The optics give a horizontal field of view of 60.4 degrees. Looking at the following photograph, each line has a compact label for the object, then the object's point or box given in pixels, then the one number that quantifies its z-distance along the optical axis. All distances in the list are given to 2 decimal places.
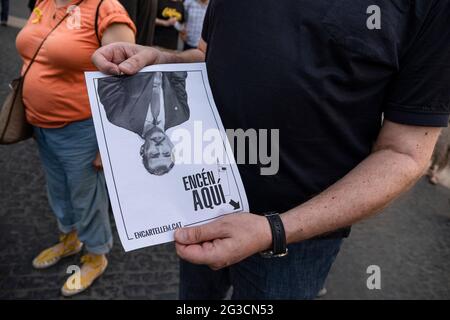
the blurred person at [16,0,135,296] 1.87
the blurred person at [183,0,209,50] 4.65
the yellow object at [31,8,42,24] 1.97
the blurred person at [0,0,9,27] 7.05
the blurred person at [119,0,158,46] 2.66
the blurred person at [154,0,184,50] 4.49
